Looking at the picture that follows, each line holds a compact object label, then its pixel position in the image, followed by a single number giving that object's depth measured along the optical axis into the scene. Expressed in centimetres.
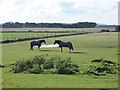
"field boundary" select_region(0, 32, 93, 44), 5912
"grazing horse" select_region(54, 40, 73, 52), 4510
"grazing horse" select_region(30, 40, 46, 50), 4718
